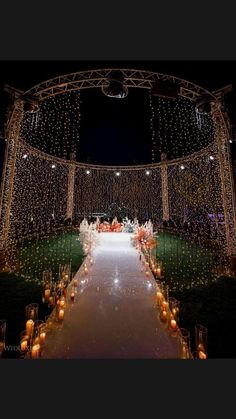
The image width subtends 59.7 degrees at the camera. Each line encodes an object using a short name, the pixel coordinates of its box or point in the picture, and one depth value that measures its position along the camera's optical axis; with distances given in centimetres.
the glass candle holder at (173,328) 238
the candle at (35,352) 196
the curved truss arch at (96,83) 536
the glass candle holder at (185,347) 201
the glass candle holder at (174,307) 266
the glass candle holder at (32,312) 255
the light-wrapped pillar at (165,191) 1474
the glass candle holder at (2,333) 207
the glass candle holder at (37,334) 208
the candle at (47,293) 344
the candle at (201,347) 208
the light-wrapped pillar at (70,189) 1461
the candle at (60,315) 263
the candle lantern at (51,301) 329
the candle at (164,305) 278
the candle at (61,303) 288
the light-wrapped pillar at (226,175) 527
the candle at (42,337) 215
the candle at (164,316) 263
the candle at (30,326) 236
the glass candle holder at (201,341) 206
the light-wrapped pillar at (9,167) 551
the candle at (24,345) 213
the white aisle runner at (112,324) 208
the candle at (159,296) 299
